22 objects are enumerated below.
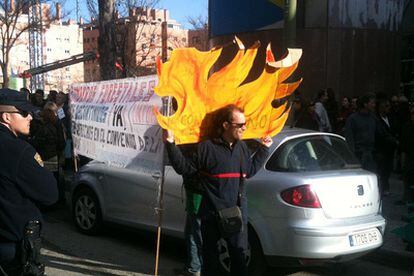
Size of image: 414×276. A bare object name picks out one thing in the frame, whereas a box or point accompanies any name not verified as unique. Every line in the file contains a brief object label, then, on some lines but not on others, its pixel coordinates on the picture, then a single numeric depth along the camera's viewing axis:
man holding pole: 3.82
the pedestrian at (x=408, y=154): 7.61
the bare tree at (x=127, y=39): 11.55
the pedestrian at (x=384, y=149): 8.09
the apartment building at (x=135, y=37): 17.36
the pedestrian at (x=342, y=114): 10.27
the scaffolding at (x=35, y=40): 23.81
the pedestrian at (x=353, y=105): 10.20
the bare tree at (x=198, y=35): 38.28
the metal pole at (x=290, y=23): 6.82
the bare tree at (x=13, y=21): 22.62
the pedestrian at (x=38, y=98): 12.29
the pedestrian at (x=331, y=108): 10.43
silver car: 4.58
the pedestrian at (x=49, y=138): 8.38
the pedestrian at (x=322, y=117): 9.38
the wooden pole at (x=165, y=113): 4.21
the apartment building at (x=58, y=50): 55.29
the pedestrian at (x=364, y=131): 7.63
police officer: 2.84
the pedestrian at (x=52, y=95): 12.47
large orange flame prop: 3.88
